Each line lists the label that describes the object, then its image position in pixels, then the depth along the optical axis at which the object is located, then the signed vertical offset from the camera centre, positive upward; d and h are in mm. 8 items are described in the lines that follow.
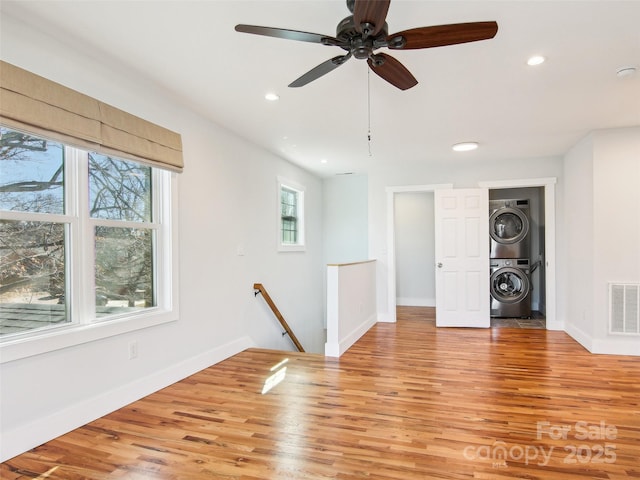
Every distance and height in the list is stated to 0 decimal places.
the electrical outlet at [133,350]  2855 -824
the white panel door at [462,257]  5559 -302
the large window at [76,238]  2195 +14
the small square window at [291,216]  5480 +347
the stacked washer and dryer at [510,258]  6027 -350
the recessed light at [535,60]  2529 +1177
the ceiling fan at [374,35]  1642 +938
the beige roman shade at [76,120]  2004 +744
